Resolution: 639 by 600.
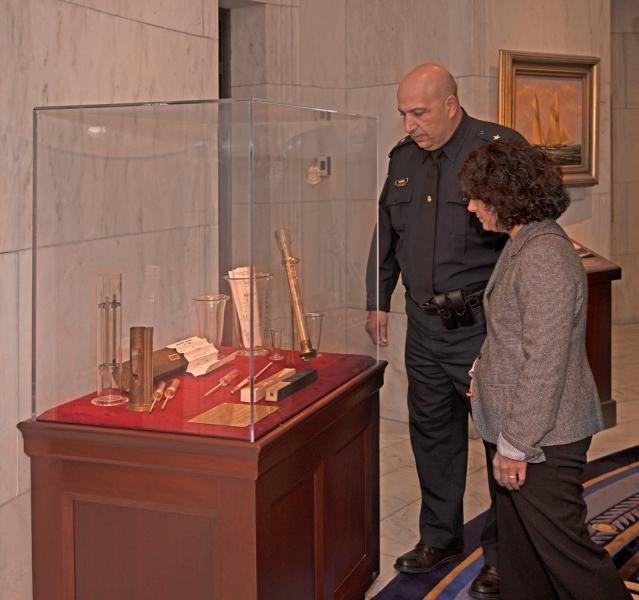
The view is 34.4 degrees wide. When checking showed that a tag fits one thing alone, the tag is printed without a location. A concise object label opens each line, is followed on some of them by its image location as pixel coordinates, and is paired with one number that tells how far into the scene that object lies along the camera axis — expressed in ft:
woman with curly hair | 9.51
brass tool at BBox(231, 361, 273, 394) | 8.90
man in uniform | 12.87
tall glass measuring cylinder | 9.43
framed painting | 21.39
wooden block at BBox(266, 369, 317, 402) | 9.52
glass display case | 8.90
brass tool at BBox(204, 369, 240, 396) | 8.98
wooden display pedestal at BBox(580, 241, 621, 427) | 21.07
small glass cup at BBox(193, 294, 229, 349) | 9.14
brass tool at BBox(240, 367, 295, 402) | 8.95
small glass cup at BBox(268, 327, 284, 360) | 9.52
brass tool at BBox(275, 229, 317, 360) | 9.54
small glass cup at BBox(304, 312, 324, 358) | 10.53
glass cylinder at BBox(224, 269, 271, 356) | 8.91
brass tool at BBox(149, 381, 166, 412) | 9.36
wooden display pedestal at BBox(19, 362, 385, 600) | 8.93
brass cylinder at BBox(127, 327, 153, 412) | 9.40
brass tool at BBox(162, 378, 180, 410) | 9.34
